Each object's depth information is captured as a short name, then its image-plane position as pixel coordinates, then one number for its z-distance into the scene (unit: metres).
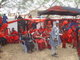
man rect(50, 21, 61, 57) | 4.19
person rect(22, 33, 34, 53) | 4.86
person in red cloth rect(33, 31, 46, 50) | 4.98
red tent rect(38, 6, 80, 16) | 5.20
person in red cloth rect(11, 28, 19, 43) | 5.96
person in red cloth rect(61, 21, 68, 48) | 5.22
